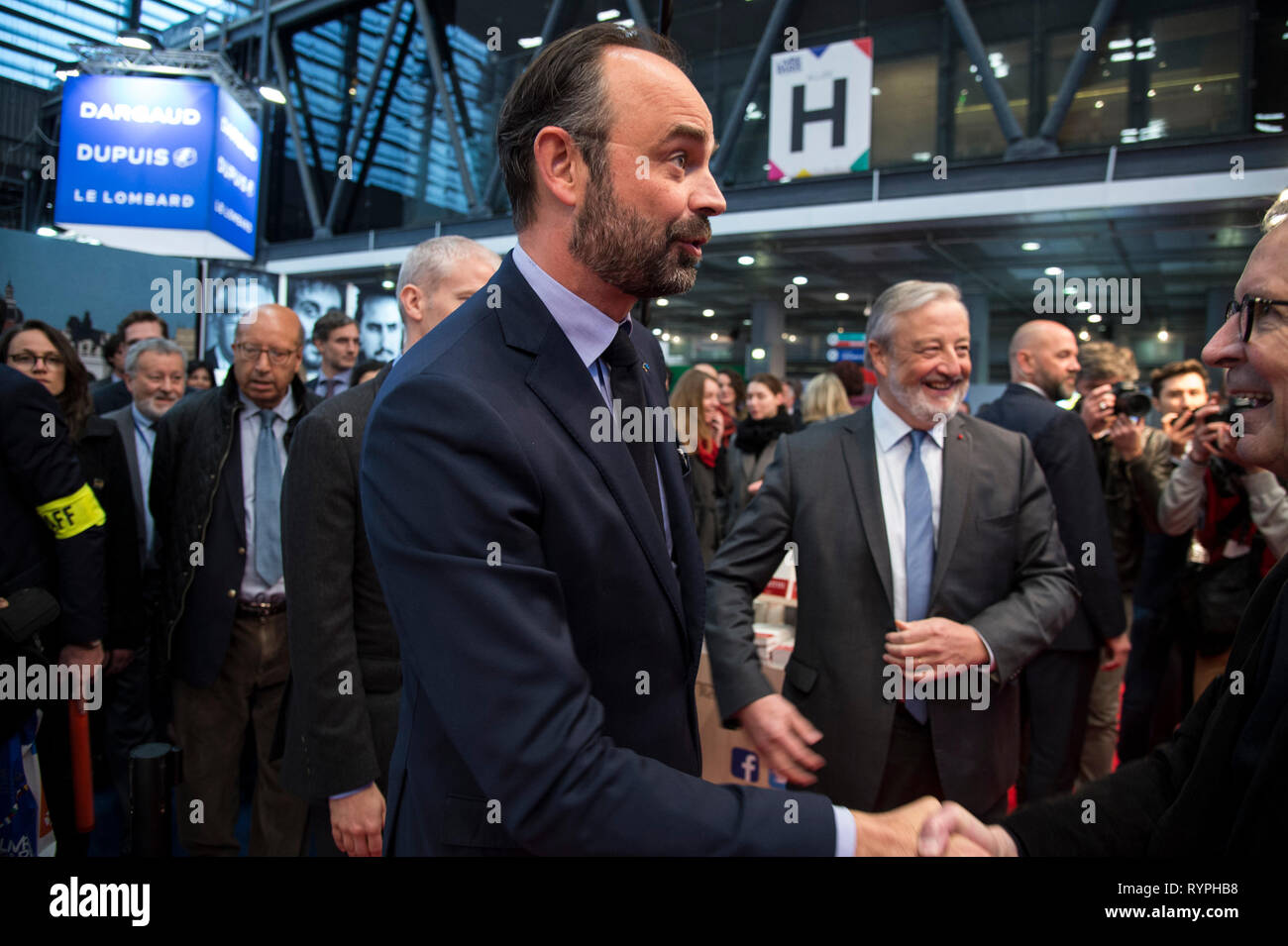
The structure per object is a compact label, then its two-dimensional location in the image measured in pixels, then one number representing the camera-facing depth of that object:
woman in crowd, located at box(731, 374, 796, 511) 5.30
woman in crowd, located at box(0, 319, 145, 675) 3.12
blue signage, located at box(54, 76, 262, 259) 5.85
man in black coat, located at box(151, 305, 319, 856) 2.72
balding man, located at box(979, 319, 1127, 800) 2.98
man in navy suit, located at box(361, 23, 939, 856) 0.93
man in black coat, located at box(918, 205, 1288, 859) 1.01
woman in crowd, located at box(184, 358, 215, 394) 5.64
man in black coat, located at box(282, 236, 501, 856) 1.82
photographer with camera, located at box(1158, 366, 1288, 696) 3.03
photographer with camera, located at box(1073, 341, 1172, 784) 3.62
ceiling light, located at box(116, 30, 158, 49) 5.38
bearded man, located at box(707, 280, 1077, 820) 1.92
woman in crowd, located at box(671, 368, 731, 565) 4.97
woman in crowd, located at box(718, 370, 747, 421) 7.13
